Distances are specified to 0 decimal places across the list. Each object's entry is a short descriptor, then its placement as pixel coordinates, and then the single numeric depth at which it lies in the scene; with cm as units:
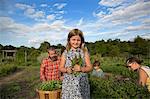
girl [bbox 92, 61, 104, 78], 192
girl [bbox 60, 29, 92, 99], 88
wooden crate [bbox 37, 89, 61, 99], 97
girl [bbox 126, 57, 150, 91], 110
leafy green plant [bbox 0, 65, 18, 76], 268
